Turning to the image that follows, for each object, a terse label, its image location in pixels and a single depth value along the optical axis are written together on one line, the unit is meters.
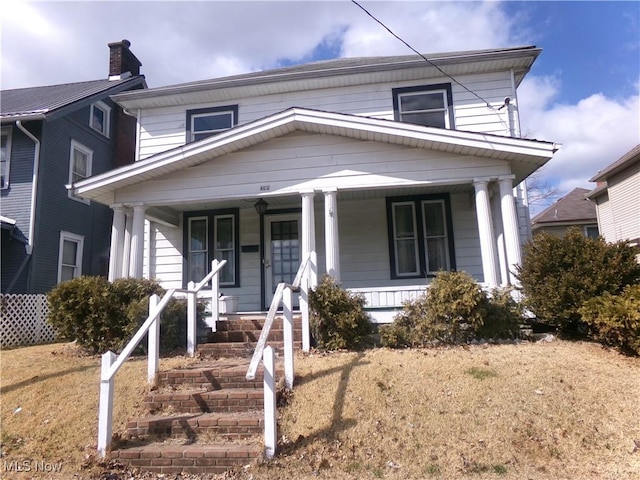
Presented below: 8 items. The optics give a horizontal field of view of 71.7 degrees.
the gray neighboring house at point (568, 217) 24.22
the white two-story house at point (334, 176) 8.30
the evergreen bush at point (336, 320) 6.89
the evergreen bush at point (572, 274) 6.51
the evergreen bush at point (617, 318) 5.71
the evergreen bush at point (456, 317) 6.74
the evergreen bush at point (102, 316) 7.35
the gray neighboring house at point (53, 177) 12.86
